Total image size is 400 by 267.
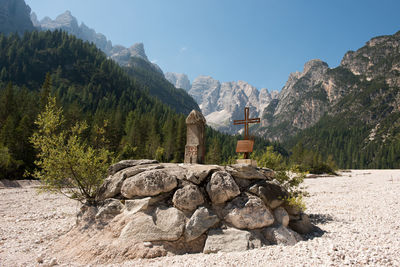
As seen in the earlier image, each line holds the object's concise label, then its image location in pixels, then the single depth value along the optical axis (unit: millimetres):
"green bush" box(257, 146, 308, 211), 11051
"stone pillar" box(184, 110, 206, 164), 13031
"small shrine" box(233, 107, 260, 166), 11969
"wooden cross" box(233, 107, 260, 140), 12794
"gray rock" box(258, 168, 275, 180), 11914
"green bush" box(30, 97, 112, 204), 10805
